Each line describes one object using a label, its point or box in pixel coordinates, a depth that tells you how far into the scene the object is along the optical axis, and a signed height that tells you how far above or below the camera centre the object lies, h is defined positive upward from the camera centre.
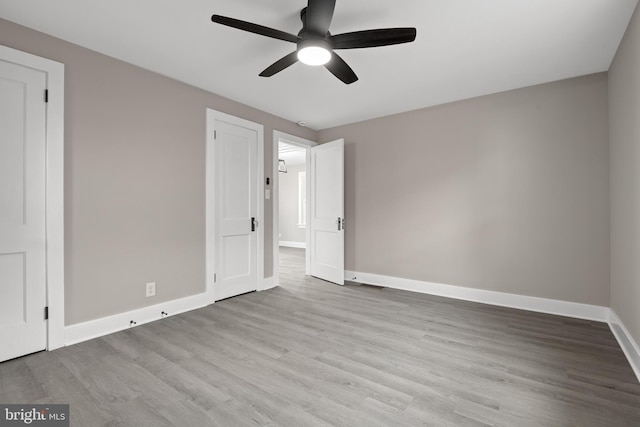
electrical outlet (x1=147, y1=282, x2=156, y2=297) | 3.03 -0.77
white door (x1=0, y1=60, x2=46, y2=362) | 2.22 +0.02
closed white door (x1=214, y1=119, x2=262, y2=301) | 3.71 +0.06
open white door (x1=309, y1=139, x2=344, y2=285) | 4.59 +0.04
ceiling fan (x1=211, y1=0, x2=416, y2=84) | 1.86 +1.21
